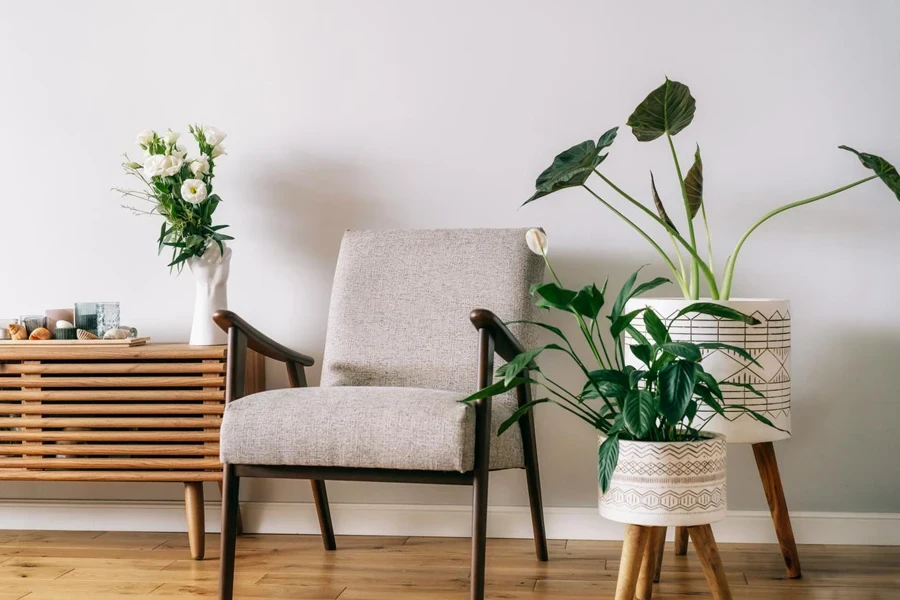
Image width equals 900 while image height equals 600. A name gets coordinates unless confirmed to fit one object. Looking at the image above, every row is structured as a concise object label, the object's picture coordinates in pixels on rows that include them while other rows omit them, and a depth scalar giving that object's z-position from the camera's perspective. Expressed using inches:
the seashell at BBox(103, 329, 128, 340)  95.8
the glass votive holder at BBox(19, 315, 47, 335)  97.8
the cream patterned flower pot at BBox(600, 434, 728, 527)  66.7
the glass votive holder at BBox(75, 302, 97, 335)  98.4
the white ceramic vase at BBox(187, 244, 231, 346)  97.0
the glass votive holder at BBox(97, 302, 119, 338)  98.8
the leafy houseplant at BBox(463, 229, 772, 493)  62.8
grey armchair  70.7
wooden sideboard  91.9
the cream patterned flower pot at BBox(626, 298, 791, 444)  77.6
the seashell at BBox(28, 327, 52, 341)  95.9
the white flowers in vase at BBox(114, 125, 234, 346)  94.9
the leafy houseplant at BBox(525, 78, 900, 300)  78.6
